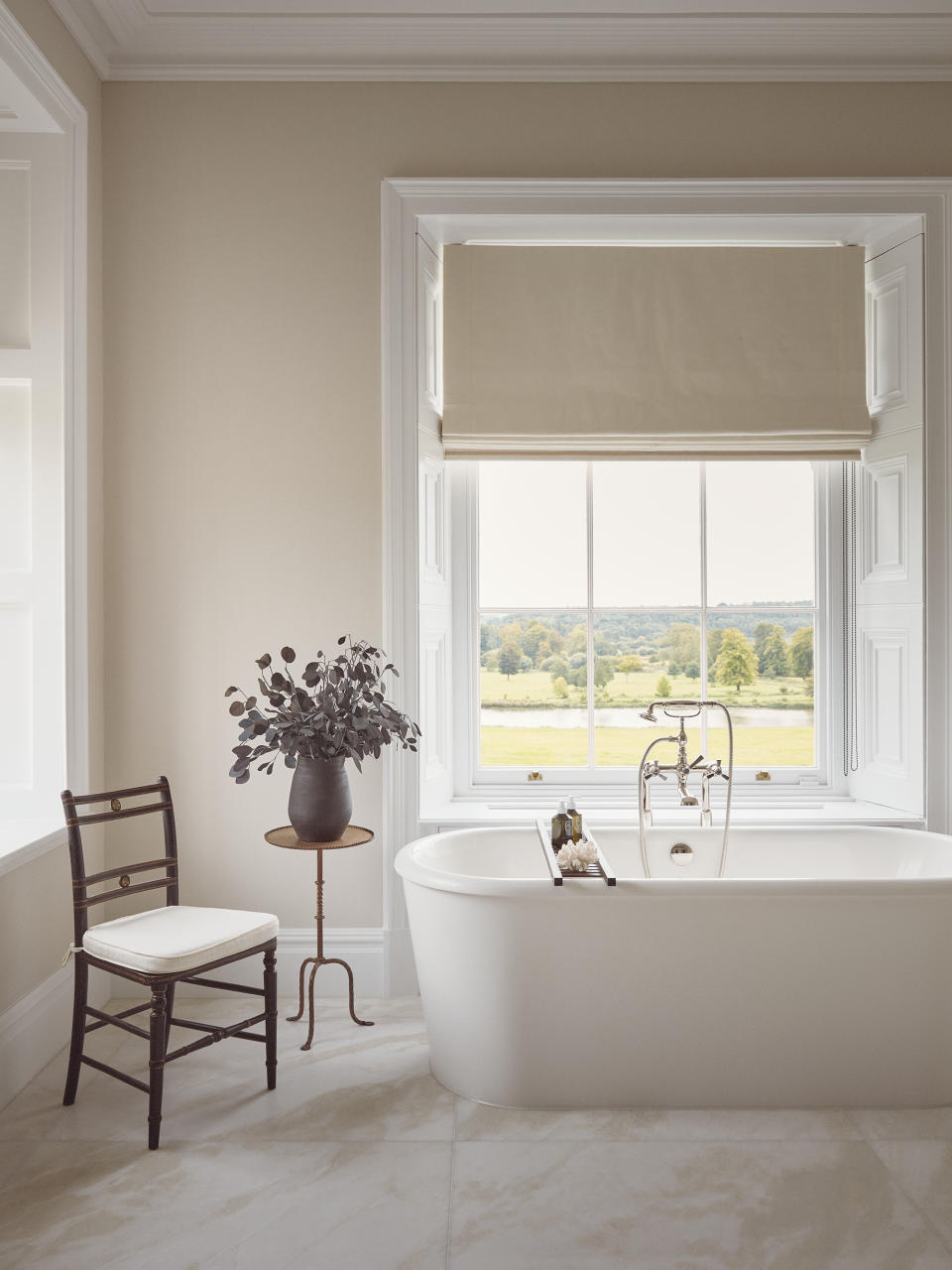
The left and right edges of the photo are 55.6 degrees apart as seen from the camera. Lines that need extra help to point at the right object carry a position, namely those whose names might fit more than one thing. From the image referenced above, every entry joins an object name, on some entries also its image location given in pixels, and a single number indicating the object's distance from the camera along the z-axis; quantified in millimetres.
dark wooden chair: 2057
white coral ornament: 2285
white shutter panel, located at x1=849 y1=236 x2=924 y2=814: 2980
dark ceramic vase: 2525
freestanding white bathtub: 2166
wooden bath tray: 2148
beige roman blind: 3066
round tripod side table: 2539
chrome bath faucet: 2695
